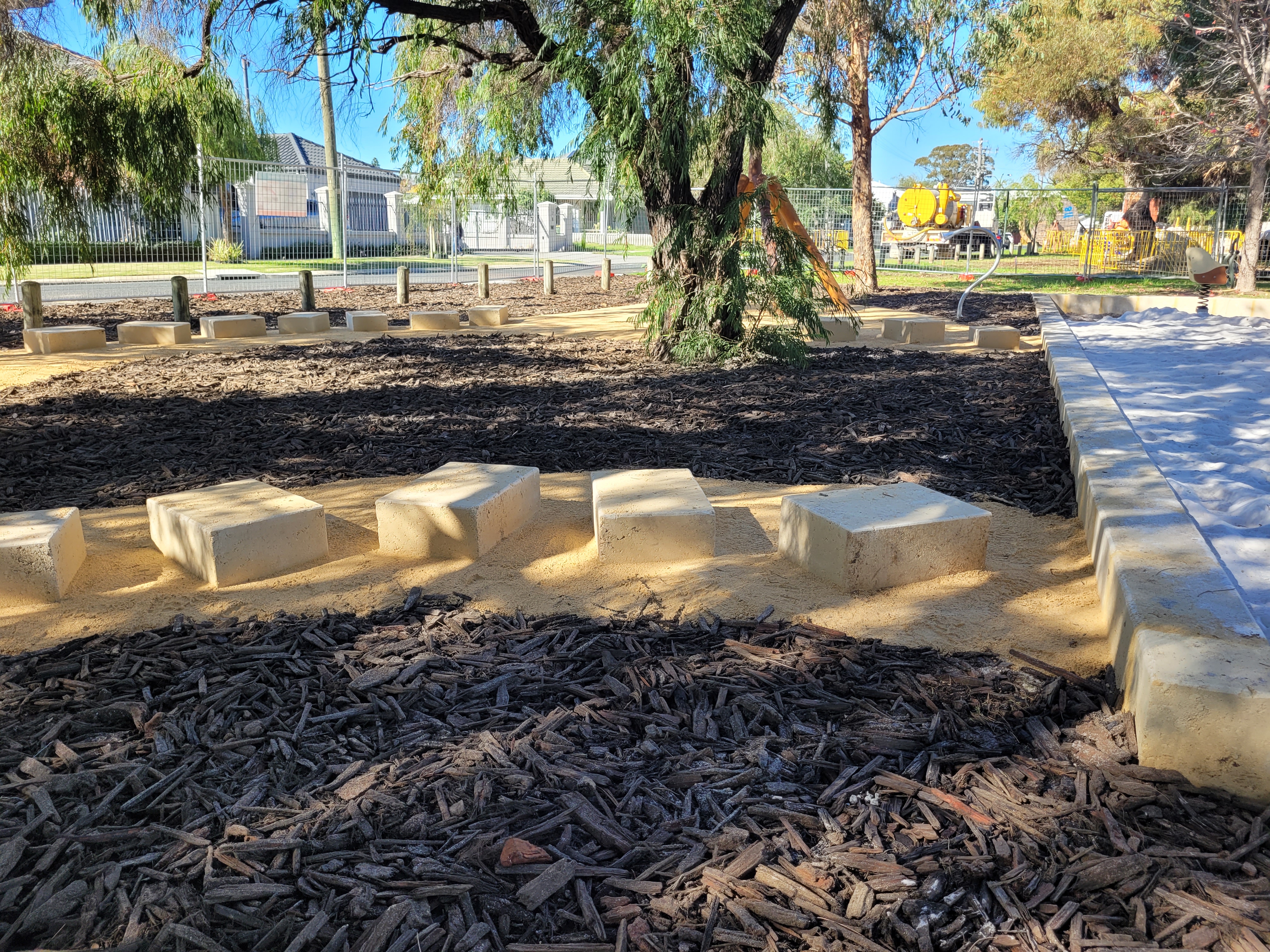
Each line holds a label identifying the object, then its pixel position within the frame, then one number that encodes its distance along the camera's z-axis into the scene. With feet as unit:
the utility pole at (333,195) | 59.82
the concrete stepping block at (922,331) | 37.68
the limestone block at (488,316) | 44.27
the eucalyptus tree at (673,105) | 26.03
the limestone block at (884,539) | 11.98
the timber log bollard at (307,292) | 46.26
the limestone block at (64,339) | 33.78
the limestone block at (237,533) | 12.32
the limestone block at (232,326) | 38.45
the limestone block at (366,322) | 41.50
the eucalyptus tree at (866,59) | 42.98
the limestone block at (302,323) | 40.47
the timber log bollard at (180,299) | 39.58
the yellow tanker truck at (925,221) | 96.17
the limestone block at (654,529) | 12.91
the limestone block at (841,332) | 38.24
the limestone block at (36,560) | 11.65
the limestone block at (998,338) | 36.37
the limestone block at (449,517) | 13.16
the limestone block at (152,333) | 36.60
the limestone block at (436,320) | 42.32
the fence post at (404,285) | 52.80
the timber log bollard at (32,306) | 35.50
